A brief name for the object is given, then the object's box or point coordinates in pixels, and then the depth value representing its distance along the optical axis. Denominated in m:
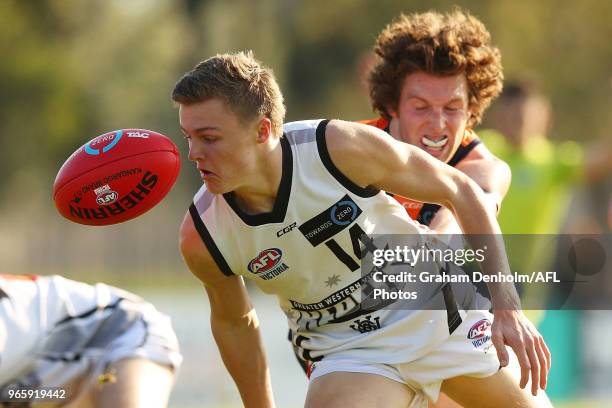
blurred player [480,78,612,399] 18.94
